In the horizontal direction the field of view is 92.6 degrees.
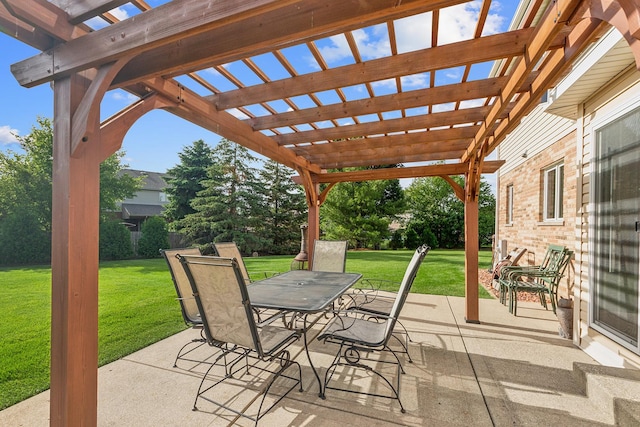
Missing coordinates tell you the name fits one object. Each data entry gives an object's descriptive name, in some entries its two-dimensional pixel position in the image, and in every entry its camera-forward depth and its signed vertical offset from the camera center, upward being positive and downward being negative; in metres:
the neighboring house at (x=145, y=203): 22.27 +0.74
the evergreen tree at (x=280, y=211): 17.11 +0.05
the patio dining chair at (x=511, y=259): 6.83 -1.09
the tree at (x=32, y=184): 11.28 +1.09
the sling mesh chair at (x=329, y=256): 5.43 -0.79
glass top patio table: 2.82 -0.90
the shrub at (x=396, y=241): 17.94 -1.71
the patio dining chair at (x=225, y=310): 2.28 -0.77
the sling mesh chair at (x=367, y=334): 2.59 -1.12
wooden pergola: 1.57 +1.01
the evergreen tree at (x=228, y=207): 15.98 +0.26
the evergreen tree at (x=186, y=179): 18.00 +1.95
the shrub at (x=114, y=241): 12.45 -1.23
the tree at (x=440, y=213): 17.94 -0.05
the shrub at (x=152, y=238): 13.23 -1.16
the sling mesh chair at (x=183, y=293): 3.06 -0.86
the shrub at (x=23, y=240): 10.68 -1.04
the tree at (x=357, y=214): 17.05 -0.12
